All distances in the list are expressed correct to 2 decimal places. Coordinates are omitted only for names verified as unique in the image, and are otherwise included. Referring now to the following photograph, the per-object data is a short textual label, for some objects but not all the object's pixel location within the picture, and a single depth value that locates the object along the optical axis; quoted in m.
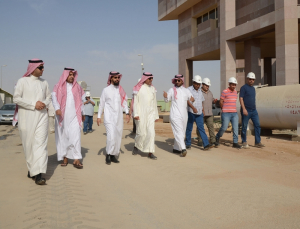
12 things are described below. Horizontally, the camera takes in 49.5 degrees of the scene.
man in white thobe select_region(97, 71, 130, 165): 7.08
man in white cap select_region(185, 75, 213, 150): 8.67
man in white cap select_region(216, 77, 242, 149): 9.12
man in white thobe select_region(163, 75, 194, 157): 7.99
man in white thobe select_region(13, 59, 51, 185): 5.21
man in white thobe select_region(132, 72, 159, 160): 7.75
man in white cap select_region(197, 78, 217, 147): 9.43
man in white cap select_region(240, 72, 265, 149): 9.07
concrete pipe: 10.61
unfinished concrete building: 15.85
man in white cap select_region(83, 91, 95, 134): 14.65
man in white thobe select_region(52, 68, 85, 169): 6.55
